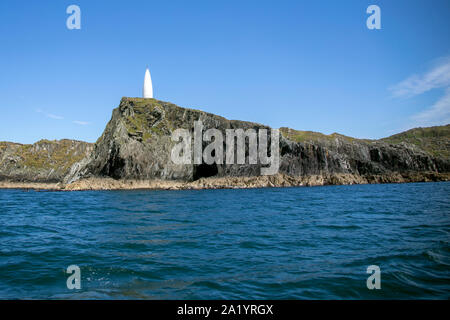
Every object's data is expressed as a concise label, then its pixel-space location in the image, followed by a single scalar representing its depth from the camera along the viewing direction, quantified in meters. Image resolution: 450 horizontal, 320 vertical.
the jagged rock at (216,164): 88.75
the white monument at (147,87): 129.12
